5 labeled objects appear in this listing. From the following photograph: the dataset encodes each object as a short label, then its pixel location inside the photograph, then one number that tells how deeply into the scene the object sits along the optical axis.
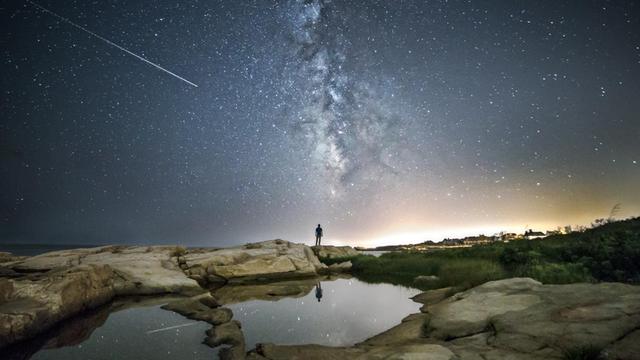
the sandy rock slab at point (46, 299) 9.48
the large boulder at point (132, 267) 18.00
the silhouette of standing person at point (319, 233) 47.12
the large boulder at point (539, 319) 6.30
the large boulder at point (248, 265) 24.16
